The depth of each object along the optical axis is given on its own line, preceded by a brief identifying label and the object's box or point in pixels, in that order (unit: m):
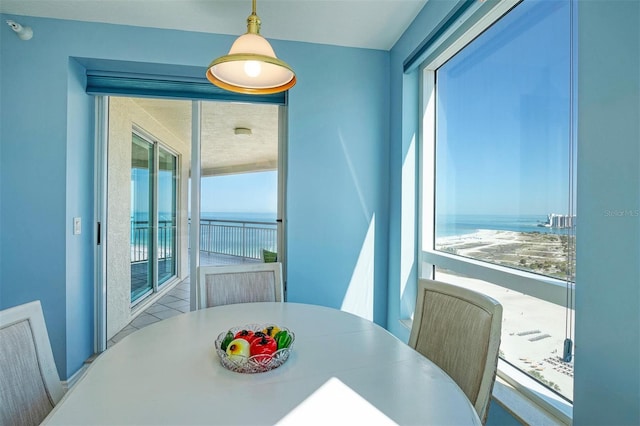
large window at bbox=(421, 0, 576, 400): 1.32
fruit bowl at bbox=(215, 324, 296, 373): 0.96
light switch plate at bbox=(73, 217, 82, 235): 2.31
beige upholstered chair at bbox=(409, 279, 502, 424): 1.04
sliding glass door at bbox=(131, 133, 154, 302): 2.91
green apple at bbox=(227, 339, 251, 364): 0.96
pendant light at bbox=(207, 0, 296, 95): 1.23
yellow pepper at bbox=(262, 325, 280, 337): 1.12
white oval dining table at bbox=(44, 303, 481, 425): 0.77
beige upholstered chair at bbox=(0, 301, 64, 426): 0.93
